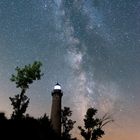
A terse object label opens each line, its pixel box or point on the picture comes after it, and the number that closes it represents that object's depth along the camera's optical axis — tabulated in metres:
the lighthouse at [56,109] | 26.09
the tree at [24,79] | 23.46
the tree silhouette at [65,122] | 27.29
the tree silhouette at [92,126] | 23.72
